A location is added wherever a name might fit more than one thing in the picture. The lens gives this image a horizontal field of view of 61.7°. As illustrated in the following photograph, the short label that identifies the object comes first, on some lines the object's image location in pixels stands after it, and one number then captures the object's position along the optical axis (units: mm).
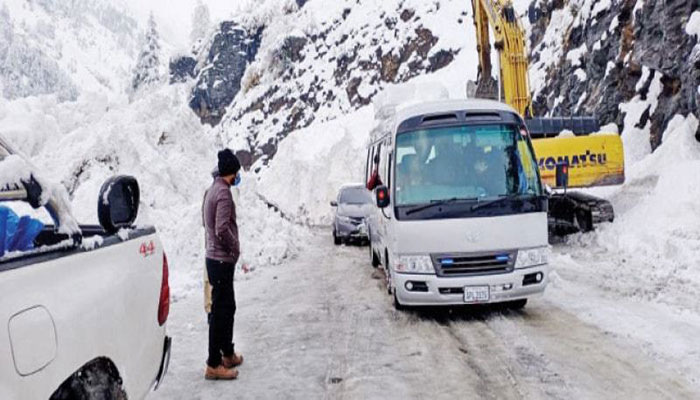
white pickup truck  2166
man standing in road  5738
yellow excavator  14133
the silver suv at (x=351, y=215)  18594
